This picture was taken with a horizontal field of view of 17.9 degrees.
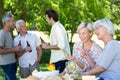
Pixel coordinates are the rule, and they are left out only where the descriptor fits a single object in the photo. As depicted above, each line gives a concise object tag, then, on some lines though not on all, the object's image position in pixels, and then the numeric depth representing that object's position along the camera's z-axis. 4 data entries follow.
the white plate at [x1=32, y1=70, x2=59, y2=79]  4.31
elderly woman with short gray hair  4.16
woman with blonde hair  4.90
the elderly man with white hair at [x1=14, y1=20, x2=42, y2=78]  6.39
